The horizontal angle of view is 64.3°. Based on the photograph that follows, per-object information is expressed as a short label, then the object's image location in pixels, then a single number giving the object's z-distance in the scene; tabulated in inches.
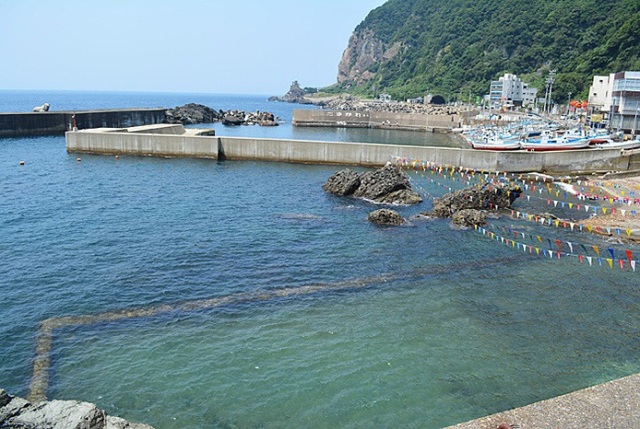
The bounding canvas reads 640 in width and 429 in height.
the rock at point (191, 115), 4040.4
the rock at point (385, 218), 1128.2
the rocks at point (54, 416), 354.9
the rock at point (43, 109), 3063.5
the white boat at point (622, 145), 1947.6
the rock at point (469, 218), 1120.2
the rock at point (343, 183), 1408.7
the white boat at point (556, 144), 2145.7
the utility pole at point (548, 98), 4301.2
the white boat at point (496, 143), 2259.2
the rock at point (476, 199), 1226.0
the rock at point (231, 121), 4160.9
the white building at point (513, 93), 5235.2
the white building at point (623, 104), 2534.4
